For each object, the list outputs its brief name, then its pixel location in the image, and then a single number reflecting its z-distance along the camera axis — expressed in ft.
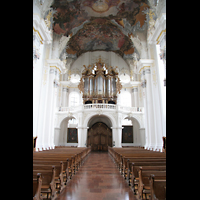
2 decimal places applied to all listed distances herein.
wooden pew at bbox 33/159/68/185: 16.01
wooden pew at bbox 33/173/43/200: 9.30
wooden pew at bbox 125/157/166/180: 17.27
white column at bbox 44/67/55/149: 47.03
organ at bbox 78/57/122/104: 70.69
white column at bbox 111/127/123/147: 62.64
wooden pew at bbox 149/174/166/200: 9.41
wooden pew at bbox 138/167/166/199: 11.76
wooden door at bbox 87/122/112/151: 73.97
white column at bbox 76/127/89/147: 62.54
